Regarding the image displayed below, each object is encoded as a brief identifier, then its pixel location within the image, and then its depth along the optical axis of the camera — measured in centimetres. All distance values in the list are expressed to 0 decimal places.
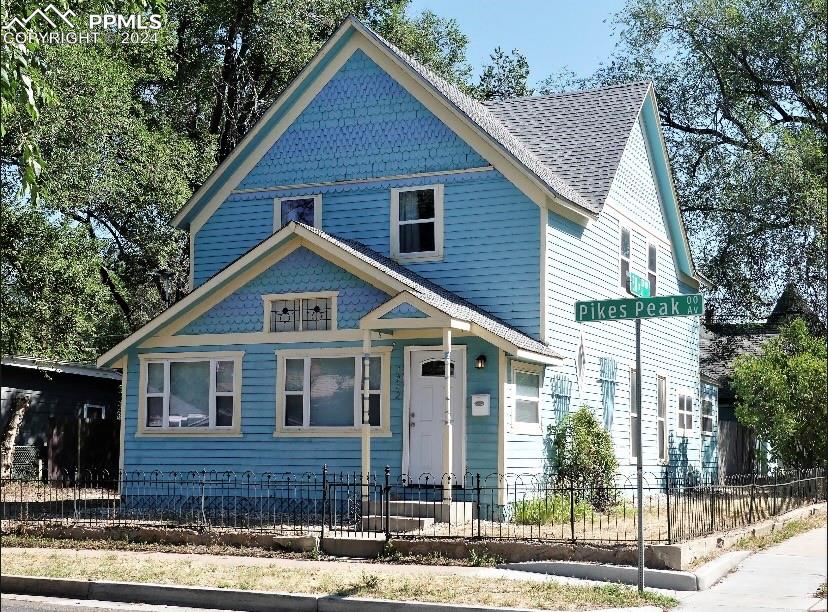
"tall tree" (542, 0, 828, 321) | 3675
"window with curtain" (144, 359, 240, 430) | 2181
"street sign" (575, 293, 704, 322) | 1274
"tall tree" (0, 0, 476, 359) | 2795
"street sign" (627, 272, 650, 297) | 1359
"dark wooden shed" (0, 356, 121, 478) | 3125
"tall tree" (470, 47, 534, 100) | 4772
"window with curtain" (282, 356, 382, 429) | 2081
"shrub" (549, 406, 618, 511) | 2125
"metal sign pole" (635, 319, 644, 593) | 1251
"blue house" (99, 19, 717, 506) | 2028
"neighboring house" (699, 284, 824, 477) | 3644
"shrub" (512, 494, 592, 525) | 1919
